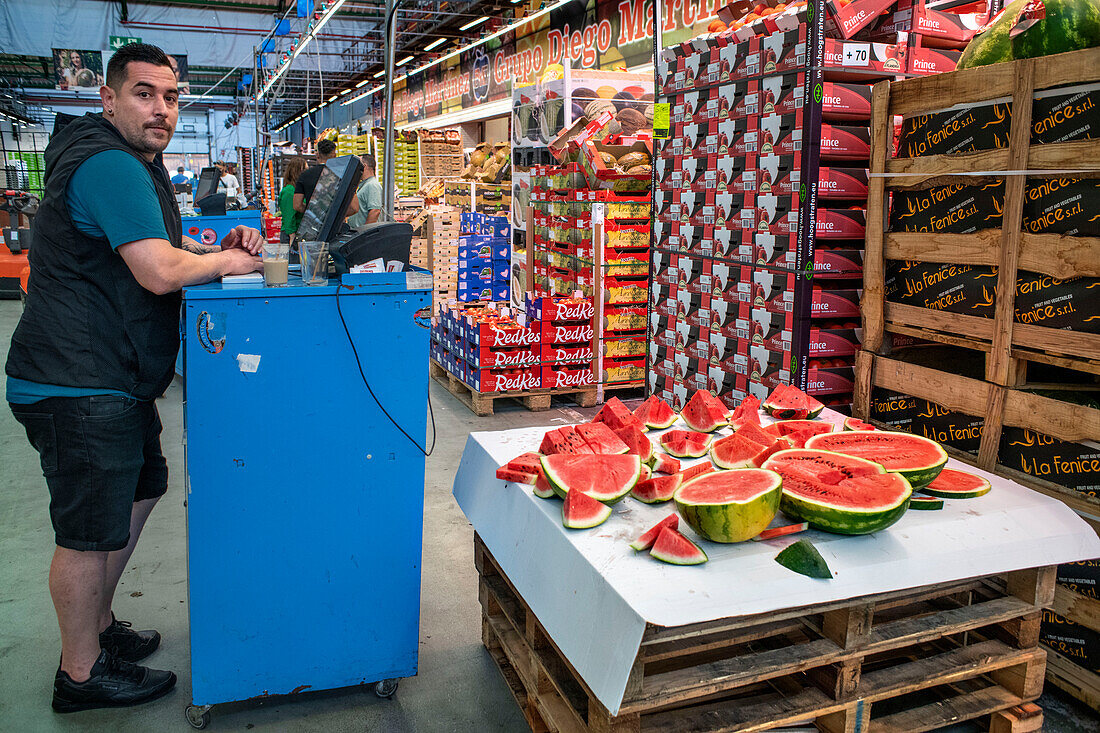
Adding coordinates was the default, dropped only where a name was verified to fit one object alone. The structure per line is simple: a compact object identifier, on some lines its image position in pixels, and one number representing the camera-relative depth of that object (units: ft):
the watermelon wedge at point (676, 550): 6.31
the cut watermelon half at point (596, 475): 7.39
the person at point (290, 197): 26.80
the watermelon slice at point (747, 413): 9.87
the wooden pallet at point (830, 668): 6.45
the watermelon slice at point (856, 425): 9.63
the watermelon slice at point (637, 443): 8.54
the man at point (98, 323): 7.72
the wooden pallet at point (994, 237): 8.25
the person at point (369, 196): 31.30
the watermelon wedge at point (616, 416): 9.05
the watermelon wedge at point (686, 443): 8.90
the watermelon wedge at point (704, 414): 9.86
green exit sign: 65.77
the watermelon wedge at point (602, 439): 8.57
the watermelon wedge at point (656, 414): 10.11
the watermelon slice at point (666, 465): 8.25
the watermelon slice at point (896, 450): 7.77
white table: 5.88
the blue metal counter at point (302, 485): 7.98
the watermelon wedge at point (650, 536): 6.53
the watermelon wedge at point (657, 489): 7.67
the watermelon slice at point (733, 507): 6.51
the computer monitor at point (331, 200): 9.08
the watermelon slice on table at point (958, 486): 7.91
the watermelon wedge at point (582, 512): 6.95
